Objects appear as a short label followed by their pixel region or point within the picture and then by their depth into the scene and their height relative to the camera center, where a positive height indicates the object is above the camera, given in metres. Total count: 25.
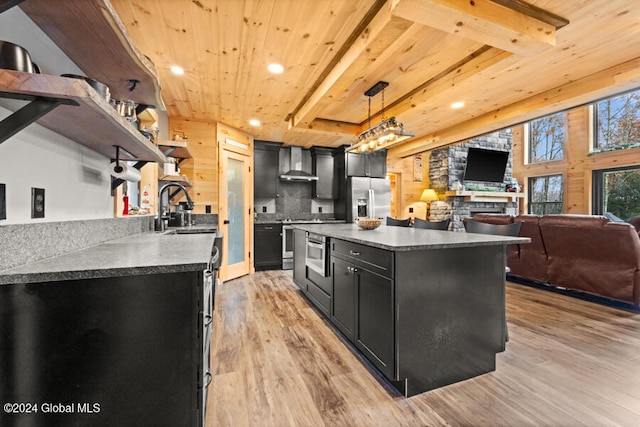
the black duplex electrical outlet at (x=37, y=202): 1.19 +0.03
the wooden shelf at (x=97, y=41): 0.99 +0.70
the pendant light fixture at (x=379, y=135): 2.81 +0.75
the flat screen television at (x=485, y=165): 7.09 +1.08
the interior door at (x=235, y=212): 4.38 -0.05
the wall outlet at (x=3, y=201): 1.01 +0.03
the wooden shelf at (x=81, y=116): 0.80 +0.37
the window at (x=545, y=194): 7.60 +0.35
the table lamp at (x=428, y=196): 6.80 +0.28
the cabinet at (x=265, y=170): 5.43 +0.74
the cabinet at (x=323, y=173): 5.85 +0.72
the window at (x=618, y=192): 6.20 +0.35
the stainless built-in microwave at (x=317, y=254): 2.67 -0.47
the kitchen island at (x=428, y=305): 1.68 -0.62
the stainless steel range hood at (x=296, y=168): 5.71 +0.82
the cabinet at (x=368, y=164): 5.71 +0.89
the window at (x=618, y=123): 6.19 +1.89
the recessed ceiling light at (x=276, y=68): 2.68 +1.34
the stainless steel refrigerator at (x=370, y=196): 5.59 +0.24
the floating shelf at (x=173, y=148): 2.91 +0.67
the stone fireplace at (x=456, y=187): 6.85 +0.52
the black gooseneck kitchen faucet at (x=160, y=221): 2.68 -0.11
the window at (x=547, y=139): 7.56 +1.88
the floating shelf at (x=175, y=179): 3.17 +0.34
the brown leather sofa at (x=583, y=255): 2.91 -0.55
